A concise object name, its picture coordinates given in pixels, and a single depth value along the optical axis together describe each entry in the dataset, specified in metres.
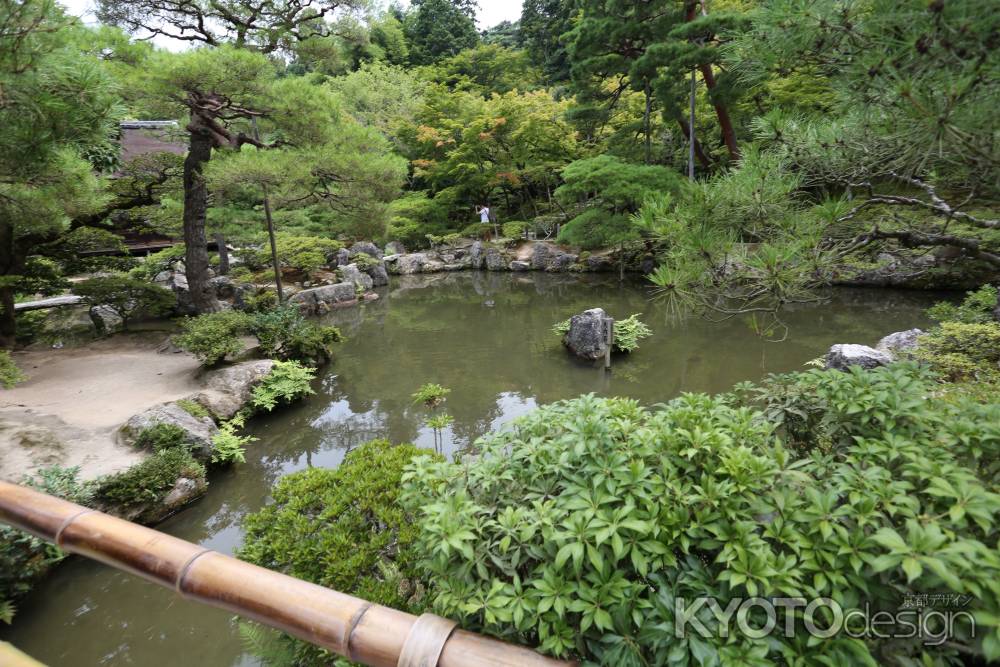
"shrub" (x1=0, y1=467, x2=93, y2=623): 2.63
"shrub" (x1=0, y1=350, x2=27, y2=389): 3.74
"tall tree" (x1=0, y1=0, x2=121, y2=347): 2.42
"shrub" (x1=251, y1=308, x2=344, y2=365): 6.34
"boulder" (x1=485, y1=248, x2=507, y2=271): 15.17
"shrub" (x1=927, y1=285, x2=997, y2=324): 5.16
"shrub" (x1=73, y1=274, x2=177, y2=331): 7.39
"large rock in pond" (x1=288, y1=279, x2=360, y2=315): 10.69
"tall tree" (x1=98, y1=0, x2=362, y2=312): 5.15
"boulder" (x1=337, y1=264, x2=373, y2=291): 12.58
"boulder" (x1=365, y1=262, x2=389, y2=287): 13.75
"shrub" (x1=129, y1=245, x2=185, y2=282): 10.49
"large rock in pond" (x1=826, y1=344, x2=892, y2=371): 4.65
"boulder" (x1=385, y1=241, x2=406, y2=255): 16.54
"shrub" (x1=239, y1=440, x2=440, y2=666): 1.93
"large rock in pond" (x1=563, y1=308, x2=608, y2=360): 6.79
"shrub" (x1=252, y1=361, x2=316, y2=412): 5.44
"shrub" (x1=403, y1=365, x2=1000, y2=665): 0.97
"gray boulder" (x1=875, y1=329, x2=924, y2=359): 5.20
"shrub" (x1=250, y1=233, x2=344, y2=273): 11.73
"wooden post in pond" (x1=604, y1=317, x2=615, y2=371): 6.44
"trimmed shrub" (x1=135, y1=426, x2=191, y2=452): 3.93
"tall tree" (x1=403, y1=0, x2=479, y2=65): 26.75
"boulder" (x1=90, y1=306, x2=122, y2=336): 7.61
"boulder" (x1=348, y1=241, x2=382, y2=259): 14.71
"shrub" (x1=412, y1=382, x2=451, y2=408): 5.31
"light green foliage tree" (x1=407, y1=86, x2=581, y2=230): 14.57
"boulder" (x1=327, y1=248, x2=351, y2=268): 13.75
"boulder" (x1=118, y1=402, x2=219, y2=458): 4.07
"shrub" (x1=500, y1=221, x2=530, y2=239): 15.80
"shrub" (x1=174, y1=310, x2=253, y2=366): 5.44
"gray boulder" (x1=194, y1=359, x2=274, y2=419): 5.03
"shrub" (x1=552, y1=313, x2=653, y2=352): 6.93
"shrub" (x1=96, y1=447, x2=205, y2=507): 3.36
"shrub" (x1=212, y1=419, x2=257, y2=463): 4.29
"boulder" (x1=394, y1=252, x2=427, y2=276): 15.53
